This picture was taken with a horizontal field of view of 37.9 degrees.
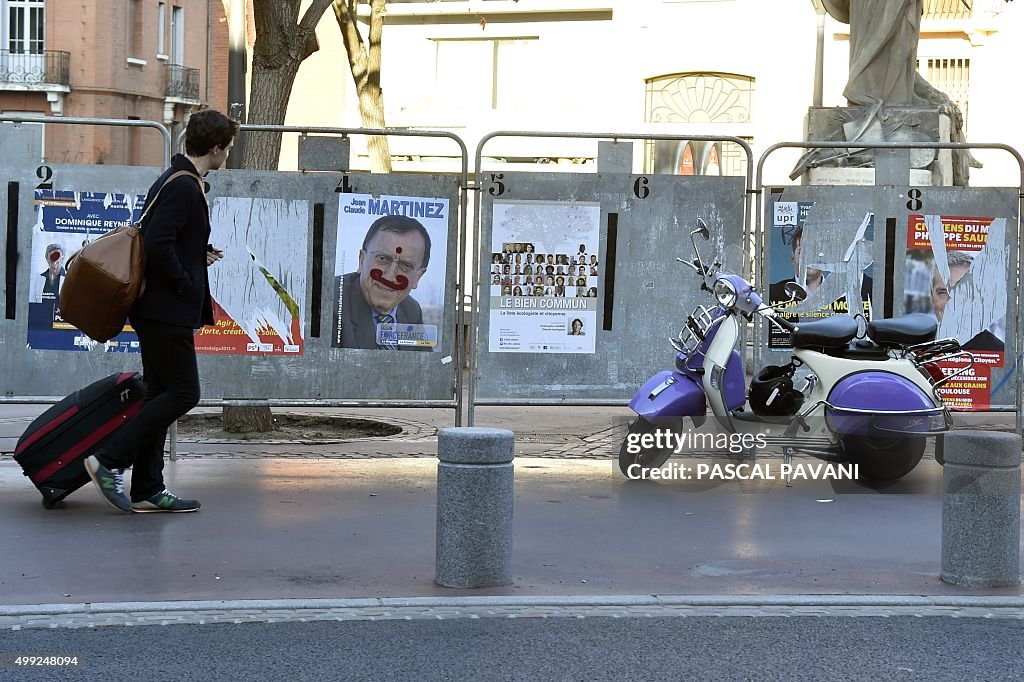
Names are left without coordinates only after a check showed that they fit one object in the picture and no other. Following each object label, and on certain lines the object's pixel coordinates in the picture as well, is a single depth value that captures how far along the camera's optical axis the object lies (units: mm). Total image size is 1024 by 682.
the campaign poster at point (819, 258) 10031
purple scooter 9008
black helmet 9320
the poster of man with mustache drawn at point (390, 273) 9711
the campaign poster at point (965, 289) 10078
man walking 7809
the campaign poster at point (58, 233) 9422
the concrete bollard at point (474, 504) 6363
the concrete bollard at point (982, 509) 6484
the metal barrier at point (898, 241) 10039
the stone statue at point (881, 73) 13555
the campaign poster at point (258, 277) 9625
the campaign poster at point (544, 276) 9828
